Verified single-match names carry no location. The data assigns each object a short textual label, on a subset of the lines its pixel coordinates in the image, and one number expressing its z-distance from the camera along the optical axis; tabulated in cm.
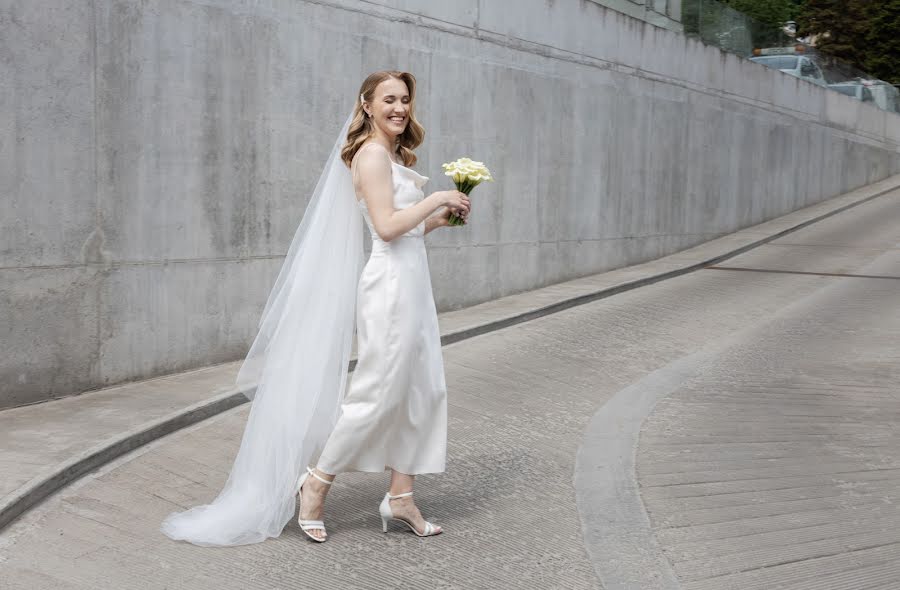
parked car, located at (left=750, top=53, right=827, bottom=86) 2301
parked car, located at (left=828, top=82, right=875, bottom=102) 2783
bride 484
